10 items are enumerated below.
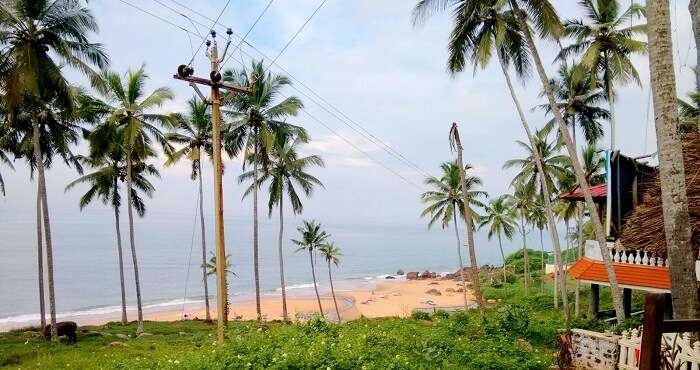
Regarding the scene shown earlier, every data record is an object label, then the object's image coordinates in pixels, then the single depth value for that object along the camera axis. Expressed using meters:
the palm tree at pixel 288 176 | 26.27
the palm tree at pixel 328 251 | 32.41
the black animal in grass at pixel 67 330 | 19.22
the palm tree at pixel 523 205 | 33.27
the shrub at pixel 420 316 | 21.19
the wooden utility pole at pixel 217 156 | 10.82
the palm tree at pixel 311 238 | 31.30
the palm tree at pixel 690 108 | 19.72
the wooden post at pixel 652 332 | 2.60
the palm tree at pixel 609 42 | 18.52
